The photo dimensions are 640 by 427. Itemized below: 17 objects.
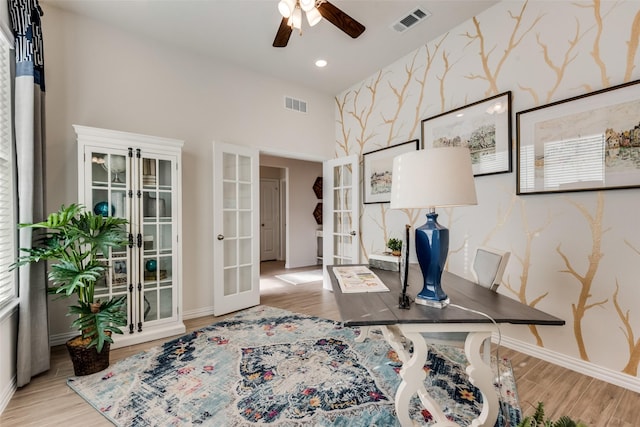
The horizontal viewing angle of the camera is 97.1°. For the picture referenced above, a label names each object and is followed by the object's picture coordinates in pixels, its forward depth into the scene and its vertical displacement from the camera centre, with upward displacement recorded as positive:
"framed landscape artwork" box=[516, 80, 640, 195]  1.86 +0.51
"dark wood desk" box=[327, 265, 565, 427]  1.21 -0.45
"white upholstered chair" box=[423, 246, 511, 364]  1.55 -0.38
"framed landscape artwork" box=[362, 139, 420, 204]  3.58 +0.57
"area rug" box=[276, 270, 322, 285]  4.85 -1.13
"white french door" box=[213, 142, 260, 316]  3.24 -0.15
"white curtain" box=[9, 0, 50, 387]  1.91 +0.28
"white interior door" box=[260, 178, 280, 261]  7.05 -0.09
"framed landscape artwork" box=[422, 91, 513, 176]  2.46 +0.79
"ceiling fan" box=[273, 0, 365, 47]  1.81 +1.48
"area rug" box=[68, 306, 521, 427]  1.59 -1.12
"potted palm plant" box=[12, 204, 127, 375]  1.91 -0.38
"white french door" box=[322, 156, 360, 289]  3.96 +0.06
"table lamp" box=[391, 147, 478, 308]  1.25 +0.10
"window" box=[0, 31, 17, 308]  1.84 +0.22
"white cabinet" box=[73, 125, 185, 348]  2.42 +0.04
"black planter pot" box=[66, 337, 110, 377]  2.00 -1.01
